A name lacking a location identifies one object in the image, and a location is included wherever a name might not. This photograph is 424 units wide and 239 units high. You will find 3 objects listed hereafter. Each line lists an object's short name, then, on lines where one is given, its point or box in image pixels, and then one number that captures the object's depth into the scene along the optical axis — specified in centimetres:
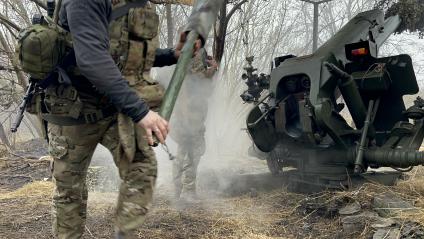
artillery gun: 473
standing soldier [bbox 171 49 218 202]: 585
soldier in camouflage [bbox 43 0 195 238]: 251
